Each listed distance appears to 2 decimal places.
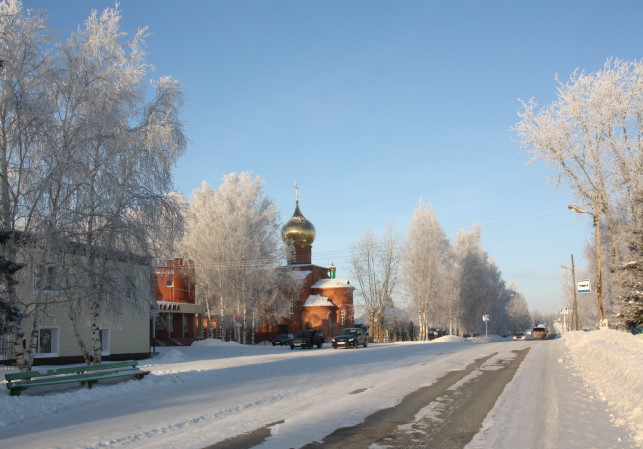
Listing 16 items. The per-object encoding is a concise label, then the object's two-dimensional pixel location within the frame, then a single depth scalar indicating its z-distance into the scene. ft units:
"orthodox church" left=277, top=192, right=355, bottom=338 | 199.41
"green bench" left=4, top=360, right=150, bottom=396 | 39.60
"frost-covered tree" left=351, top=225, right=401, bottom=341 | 181.37
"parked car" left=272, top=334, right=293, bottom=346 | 168.25
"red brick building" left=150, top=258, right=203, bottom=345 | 146.51
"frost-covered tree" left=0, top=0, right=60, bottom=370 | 49.60
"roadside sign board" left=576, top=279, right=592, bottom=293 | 110.52
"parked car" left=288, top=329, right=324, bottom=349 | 132.98
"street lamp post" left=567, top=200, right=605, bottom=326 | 97.45
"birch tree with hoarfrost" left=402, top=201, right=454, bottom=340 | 182.70
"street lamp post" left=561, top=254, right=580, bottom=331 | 164.76
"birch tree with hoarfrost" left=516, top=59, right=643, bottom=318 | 102.53
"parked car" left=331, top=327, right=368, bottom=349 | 125.29
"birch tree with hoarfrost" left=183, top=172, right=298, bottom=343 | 145.48
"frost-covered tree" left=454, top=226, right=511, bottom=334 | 214.69
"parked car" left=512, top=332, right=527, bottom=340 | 195.59
